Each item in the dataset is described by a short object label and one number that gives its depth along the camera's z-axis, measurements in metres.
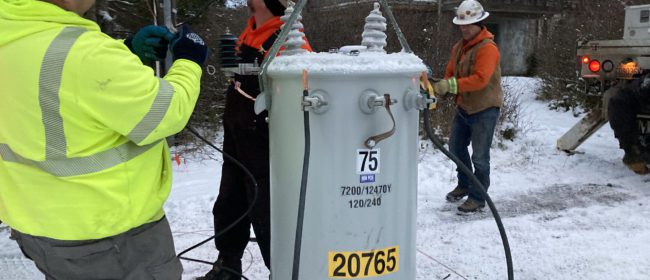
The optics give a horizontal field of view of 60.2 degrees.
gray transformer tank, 1.84
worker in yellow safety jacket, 1.54
